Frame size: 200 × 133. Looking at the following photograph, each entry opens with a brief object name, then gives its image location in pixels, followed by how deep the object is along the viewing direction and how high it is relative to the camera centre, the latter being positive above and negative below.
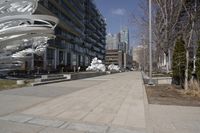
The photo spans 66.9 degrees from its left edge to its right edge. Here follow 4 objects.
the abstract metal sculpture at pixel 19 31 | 14.88 +3.72
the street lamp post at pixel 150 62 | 12.17 +0.39
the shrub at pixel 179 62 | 11.77 +0.39
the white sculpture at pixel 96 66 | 38.87 +0.39
